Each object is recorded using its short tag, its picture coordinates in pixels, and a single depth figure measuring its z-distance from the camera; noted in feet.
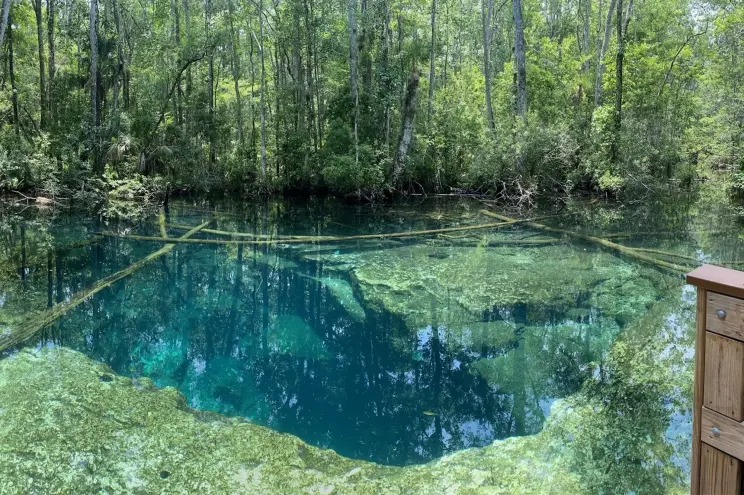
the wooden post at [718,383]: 6.61
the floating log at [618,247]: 33.01
